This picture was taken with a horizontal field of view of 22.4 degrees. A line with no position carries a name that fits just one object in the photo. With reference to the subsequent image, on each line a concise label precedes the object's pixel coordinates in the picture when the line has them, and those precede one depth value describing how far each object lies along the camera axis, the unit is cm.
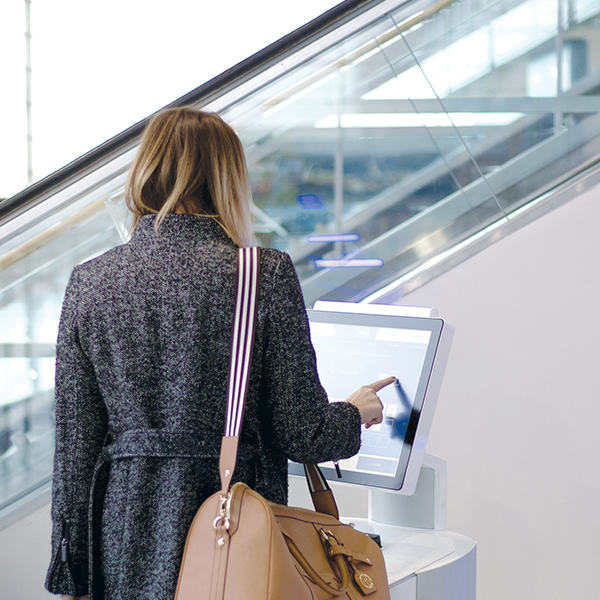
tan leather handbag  254
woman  268
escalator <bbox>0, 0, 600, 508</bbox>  457
